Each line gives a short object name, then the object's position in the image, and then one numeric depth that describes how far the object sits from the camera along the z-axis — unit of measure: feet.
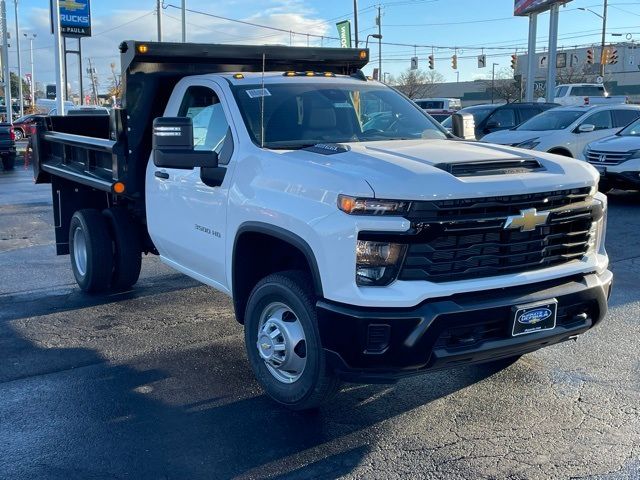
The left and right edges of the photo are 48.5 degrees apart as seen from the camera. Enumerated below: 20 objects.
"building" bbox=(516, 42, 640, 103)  229.45
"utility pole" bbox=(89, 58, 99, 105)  268.74
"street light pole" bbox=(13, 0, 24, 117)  210.79
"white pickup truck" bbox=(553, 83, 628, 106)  114.52
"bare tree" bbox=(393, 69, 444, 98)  260.83
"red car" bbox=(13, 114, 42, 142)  138.37
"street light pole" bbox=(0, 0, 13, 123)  142.00
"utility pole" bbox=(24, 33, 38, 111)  241.47
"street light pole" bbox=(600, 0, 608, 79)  190.79
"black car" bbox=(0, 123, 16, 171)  78.64
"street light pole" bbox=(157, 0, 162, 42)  166.75
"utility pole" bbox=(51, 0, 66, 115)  61.96
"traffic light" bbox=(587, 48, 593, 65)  167.38
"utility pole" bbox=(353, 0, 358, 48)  142.00
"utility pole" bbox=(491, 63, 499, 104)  232.28
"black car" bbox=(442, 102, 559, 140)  59.82
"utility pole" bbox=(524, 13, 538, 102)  102.53
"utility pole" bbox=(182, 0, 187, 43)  156.10
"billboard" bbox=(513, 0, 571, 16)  99.75
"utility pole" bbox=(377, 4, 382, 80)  179.93
